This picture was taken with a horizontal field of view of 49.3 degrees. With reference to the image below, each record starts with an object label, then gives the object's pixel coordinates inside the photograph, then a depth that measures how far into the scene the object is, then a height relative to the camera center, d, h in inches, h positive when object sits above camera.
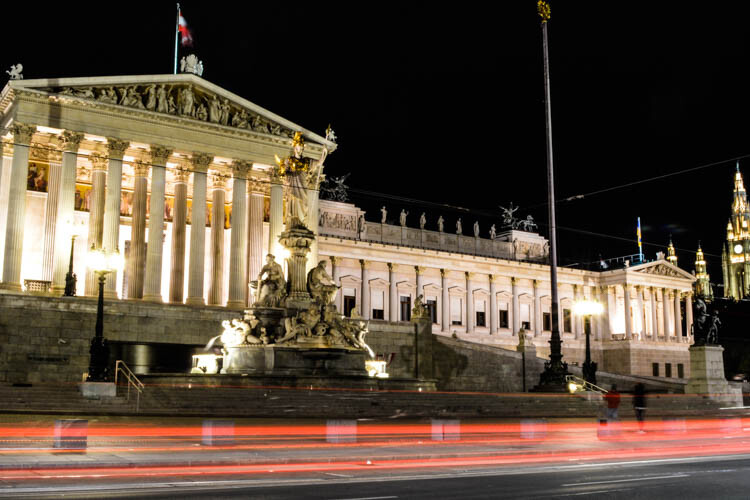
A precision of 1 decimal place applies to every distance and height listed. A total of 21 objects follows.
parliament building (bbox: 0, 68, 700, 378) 1831.9 +446.4
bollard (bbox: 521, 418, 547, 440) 837.5 -62.5
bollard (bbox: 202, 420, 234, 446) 679.7 -53.3
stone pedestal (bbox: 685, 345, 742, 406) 1555.1 -8.7
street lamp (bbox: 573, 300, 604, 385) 1493.6 +106.6
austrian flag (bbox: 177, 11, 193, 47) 1987.0 +816.6
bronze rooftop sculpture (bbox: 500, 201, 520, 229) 3388.3 +639.7
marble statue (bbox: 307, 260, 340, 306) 1250.0 +128.0
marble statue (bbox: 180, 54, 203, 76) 2030.0 +753.0
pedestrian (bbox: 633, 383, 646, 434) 1029.2 -38.9
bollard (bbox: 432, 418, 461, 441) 773.3 -57.1
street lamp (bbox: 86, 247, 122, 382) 1085.1 +20.1
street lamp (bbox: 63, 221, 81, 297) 1604.3 +174.5
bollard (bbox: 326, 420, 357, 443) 722.8 -54.1
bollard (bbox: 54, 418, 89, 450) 593.3 -47.8
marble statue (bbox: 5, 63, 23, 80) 1829.5 +660.7
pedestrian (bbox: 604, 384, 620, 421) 953.7 -40.3
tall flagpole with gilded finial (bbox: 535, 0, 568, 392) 1267.2 +151.0
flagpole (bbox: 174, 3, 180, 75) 1998.6 +844.9
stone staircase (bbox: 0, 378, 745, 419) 1026.7 -44.1
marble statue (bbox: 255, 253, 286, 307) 1228.5 +125.5
